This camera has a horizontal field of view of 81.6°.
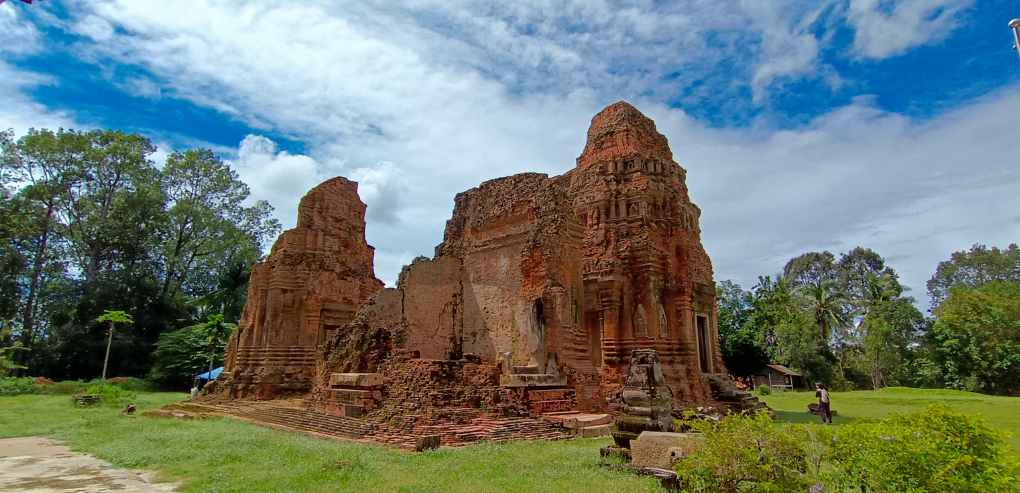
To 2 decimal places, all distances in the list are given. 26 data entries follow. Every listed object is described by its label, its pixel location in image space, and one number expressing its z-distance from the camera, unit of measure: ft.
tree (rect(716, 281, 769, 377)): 117.50
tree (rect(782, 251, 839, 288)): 178.60
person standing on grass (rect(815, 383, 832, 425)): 53.01
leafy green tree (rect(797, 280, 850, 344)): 133.69
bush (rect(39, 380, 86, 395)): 90.89
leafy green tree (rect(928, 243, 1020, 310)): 150.41
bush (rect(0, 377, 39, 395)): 85.90
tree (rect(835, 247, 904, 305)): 159.41
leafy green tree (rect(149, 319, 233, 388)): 105.19
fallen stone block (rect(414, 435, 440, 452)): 32.21
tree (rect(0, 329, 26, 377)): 86.59
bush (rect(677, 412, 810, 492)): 16.35
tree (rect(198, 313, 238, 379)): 104.74
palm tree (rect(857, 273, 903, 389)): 125.39
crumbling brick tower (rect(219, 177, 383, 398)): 65.36
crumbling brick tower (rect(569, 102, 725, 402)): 56.85
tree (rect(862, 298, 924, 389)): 123.65
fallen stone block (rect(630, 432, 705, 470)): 22.98
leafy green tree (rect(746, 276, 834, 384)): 119.44
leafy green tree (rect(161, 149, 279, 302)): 127.65
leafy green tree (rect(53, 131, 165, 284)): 119.34
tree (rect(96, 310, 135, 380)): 93.76
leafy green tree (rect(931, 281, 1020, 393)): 101.91
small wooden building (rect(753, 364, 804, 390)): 118.42
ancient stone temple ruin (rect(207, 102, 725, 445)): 42.93
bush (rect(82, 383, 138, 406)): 73.92
